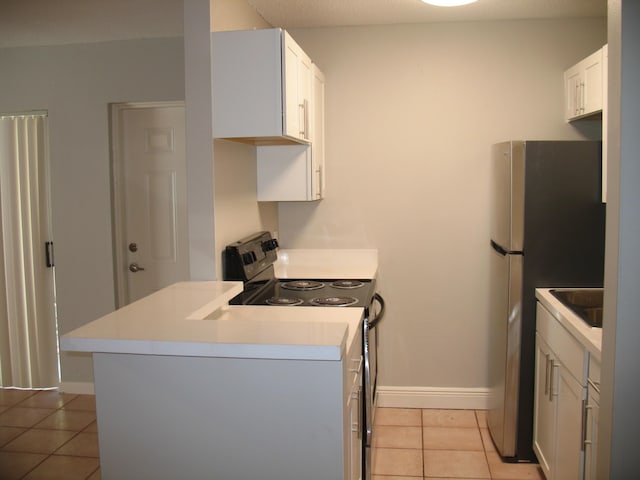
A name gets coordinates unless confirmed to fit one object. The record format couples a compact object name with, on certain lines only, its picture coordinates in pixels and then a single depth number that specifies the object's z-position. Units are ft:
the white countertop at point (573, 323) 7.06
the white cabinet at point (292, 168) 11.19
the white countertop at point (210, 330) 5.53
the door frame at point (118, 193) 13.06
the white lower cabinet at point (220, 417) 5.60
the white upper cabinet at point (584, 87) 10.14
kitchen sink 9.62
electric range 8.43
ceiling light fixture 10.02
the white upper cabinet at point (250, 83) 8.64
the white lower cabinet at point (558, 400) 7.62
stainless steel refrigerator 9.71
